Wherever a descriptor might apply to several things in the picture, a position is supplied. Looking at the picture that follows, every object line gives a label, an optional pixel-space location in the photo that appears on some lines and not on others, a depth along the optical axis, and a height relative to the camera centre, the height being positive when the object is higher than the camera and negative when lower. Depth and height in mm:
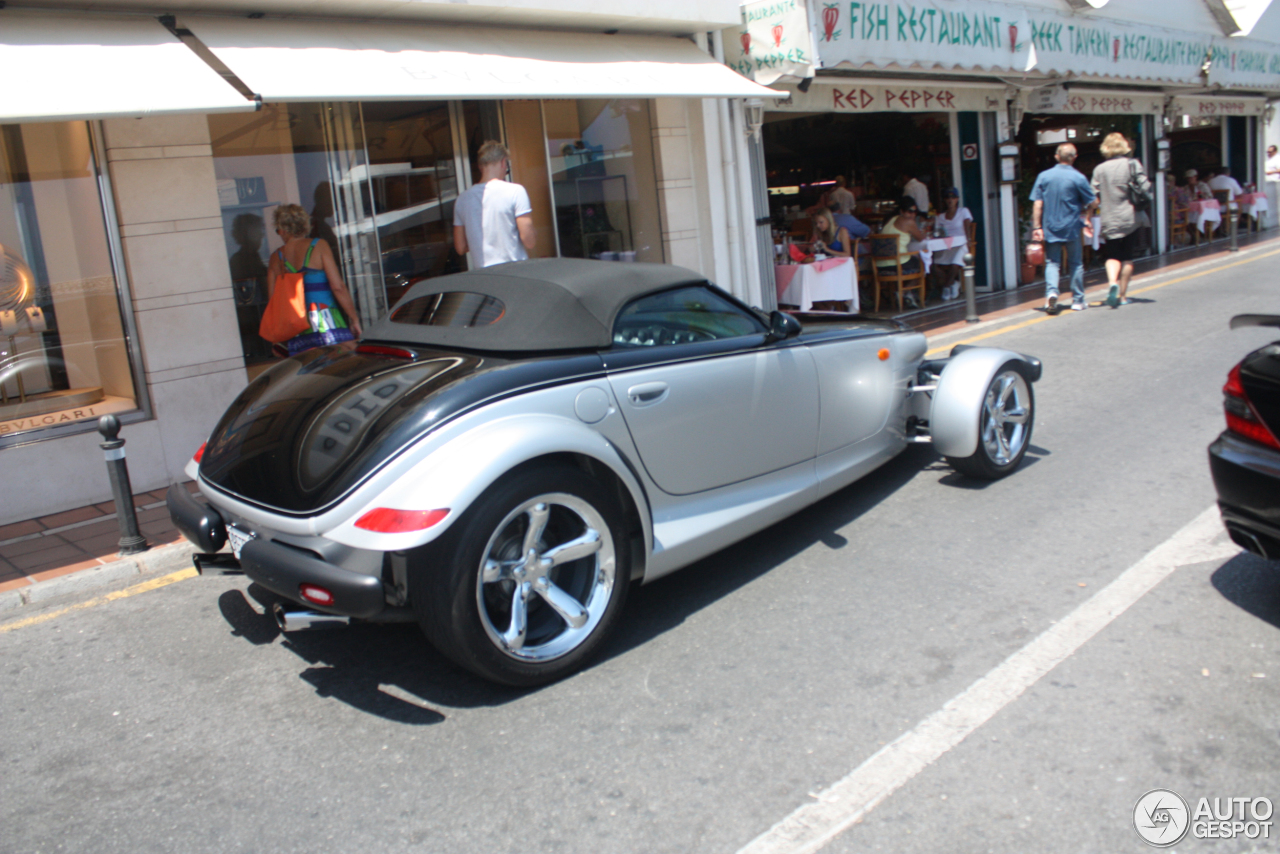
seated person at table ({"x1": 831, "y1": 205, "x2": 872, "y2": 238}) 12586 +289
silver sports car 3105 -608
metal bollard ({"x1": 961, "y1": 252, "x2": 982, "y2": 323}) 10727 -671
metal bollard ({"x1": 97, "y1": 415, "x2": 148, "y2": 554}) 4980 -815
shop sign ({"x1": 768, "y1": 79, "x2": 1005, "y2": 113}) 11305 +1826
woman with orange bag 6652 +170
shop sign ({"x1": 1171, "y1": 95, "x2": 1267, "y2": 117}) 19781 +2167
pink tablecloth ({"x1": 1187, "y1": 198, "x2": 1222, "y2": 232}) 19766 -26
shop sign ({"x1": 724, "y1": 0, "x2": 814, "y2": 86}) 9531 +2107
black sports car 3246 -850
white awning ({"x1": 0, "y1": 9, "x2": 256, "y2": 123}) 5191 +1437
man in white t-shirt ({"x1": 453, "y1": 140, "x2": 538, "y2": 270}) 7270 +526
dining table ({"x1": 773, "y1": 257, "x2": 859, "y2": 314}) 11180 -347
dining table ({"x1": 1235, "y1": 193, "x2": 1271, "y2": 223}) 21734 -1
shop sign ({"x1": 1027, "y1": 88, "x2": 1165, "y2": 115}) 15812 +2043
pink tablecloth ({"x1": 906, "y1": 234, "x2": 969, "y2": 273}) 13036 -91
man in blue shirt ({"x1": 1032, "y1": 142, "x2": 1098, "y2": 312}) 11055 +116
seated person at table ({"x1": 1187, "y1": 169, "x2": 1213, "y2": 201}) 20469 +448
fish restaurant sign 10133 +2389
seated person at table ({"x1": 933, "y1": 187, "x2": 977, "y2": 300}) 13756 -153
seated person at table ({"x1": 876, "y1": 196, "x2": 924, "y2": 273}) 12836 +125
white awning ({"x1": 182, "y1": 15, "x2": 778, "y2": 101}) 6309 +1671
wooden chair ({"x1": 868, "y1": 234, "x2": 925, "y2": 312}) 12883 -307
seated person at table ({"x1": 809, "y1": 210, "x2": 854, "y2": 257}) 12102 +171
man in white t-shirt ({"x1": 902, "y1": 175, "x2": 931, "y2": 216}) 15055 +733
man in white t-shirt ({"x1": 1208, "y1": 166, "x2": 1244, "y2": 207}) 20594 +511
